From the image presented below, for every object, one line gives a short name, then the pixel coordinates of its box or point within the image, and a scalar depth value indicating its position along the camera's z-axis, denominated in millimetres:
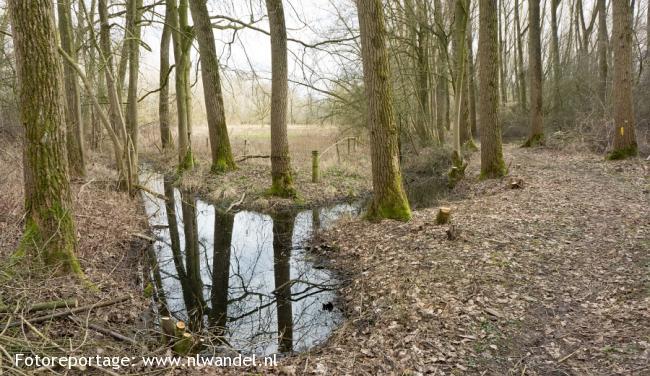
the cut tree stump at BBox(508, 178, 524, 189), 10367
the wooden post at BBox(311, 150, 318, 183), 13159
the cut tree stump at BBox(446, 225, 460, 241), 7055
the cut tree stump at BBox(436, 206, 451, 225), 7793
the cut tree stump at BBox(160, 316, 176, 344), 4574
